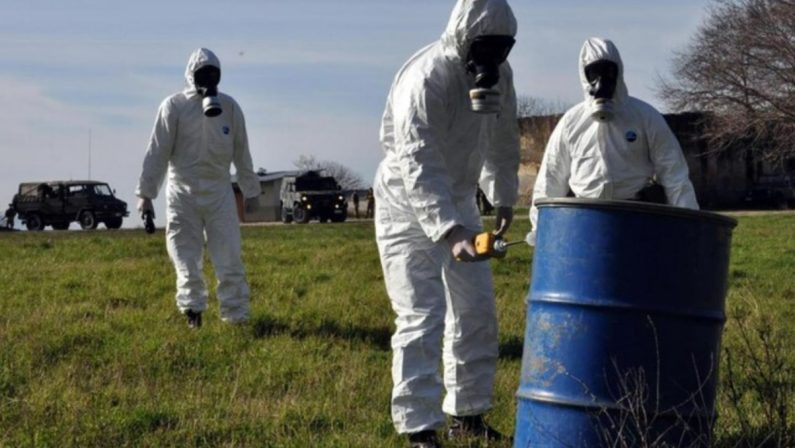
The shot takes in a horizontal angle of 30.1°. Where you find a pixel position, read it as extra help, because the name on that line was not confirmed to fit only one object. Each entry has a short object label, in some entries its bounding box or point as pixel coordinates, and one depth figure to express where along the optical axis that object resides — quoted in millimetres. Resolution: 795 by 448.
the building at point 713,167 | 58906
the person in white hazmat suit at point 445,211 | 5520
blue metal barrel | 4828
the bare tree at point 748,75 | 50812
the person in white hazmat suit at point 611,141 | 8109
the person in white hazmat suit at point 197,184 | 9789
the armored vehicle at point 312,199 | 47375
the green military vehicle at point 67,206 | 48281
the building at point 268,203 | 63500
